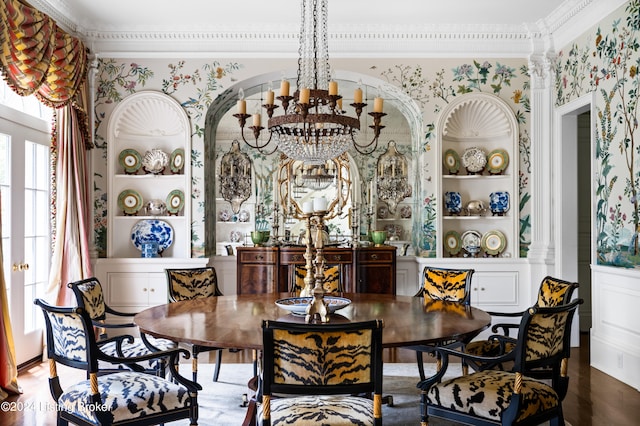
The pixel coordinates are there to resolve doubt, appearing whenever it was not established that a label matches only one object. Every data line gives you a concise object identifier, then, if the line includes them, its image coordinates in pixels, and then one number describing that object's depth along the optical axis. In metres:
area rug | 3.31
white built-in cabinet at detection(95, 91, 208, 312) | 5.43
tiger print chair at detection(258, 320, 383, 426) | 2.09
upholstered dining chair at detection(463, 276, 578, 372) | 2.99
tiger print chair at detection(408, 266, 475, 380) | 3.91
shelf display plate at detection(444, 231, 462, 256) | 5.71
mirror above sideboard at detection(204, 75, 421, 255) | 6.01
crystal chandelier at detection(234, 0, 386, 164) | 3.27
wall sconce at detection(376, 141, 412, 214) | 6.01
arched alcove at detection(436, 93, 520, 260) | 5.55
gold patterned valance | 3.75
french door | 4.18
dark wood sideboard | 5.54
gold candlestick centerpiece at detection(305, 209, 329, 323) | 2.66
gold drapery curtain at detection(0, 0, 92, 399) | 3.75
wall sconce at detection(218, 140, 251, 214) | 6.09
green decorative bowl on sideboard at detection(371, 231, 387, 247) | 5.69
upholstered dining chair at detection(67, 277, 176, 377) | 3.01
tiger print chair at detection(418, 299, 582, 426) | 2.40
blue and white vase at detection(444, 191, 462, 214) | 5.72
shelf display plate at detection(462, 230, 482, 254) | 5.64
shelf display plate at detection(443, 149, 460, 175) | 5.69
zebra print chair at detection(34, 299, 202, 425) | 2.35
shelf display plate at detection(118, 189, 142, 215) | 5.59
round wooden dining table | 2.47
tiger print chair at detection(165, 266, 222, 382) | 3.99
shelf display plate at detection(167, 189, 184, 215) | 5.62
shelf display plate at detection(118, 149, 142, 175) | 5.60
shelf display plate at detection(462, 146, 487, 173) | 5.70
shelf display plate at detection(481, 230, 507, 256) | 5.62
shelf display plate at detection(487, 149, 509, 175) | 5.63
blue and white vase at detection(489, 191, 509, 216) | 5.62
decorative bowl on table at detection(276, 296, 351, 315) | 2.92
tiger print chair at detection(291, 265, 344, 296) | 4.14
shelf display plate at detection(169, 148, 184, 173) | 5.59
